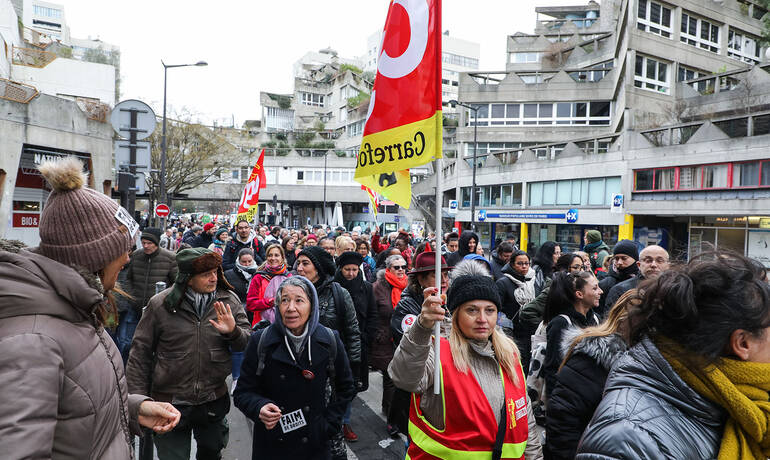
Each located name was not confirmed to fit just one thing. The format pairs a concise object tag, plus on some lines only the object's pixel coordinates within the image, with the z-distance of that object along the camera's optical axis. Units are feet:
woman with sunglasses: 18.49
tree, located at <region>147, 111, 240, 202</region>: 111.45
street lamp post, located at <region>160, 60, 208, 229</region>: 75.15
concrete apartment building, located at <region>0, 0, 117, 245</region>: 49.28
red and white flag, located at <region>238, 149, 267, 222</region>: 37.47
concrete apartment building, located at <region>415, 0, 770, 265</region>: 73.36
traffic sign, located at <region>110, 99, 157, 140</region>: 23.57
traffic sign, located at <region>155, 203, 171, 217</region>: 69.07
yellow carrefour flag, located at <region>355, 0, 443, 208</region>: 9.55
